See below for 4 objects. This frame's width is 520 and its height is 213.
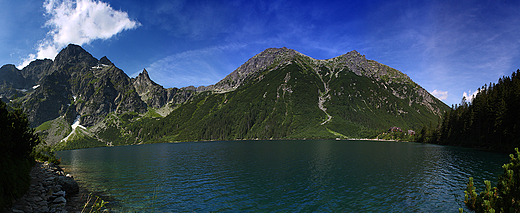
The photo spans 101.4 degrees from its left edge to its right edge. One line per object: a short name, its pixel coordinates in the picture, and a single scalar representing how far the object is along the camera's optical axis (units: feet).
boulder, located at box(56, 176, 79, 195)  120.94
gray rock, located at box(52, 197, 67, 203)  91.07
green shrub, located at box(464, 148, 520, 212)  50.19
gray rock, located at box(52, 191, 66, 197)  99.39
